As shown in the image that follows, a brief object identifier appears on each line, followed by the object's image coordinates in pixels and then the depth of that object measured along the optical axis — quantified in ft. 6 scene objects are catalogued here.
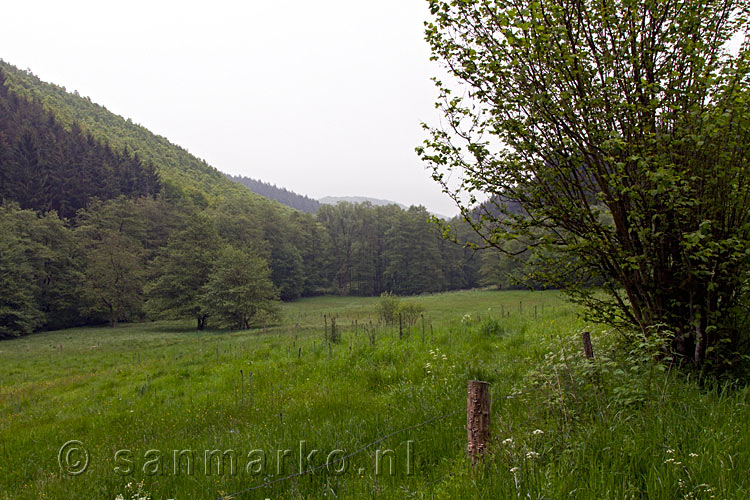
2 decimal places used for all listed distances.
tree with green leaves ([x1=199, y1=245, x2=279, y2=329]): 113.91
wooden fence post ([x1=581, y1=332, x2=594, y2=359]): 14.89
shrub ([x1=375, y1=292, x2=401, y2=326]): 87.00
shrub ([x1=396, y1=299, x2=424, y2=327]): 59.91
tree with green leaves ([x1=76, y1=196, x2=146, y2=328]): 139.33
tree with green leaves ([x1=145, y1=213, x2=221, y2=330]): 123.03
